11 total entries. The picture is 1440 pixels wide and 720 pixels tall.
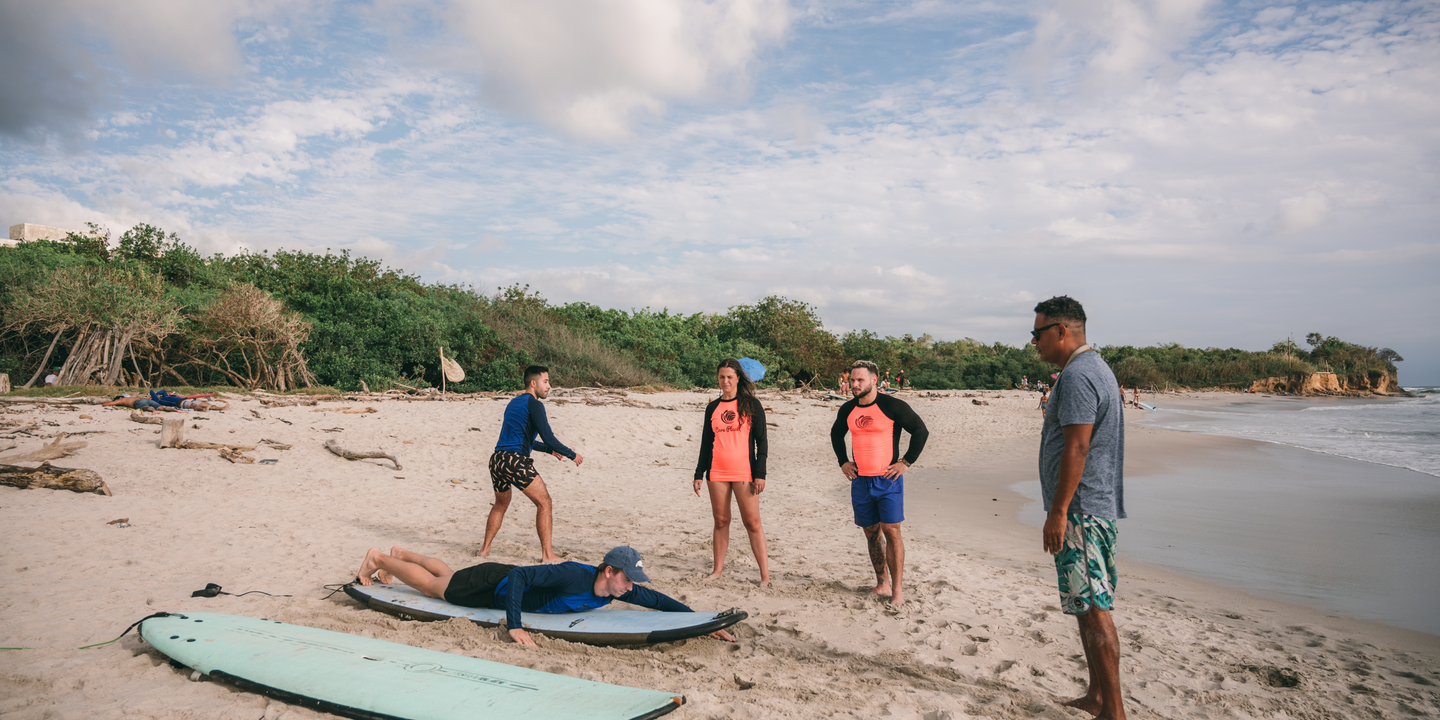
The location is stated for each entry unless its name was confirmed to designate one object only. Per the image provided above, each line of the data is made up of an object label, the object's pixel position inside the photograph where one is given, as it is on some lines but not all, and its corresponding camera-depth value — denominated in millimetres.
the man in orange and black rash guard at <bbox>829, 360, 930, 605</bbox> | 4715
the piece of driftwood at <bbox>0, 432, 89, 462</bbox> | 8008
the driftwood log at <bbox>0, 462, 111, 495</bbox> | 7180
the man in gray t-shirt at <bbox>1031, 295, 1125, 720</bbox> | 2934
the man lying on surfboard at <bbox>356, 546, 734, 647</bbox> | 4066
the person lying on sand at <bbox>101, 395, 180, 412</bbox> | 11828
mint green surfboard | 3027
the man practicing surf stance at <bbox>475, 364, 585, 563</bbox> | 5570
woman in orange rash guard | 5195
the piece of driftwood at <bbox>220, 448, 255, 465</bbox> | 9156
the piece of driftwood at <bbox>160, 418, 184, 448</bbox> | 9375
